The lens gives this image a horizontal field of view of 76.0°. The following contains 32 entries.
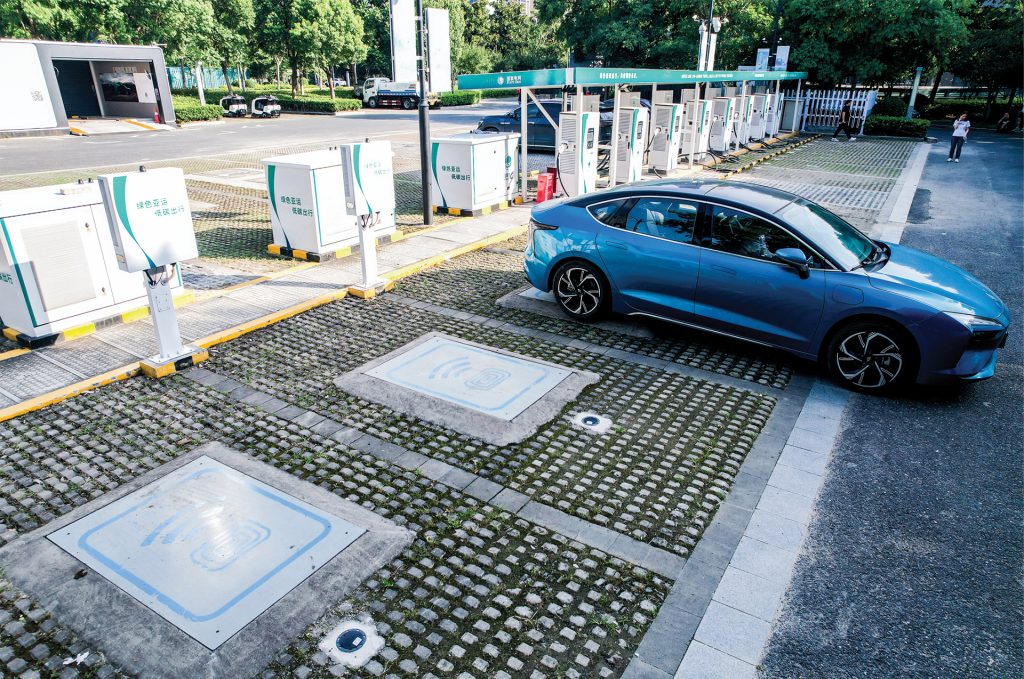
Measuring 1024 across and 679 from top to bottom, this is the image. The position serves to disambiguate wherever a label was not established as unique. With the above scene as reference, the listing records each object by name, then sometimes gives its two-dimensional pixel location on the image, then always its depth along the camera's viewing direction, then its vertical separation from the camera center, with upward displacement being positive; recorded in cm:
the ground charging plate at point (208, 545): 368 -278
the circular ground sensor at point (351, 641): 341 -280
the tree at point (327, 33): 4347 +213
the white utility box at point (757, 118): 2510 -180
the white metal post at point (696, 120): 1948 -148
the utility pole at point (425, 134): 1064 -107
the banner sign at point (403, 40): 1014 +40
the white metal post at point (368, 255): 839 -226
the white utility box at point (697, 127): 1964 -170
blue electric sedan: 584 -193
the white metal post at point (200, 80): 4036 -76
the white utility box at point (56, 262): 642 -186
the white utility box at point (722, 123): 2174 -172
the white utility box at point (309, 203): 941 -185
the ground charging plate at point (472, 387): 558 -276
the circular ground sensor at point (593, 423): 551 -280
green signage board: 1202 -22
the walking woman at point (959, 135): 2136 -203
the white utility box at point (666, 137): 1799 -178
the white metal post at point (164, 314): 617 -219
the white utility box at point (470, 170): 1245 -185
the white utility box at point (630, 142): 1560 -166
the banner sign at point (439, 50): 1084 +27
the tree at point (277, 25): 4353 +260
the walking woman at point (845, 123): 2698 -210
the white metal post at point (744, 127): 2300 -200
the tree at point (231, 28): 4141 +234
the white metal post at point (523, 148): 1310 -158
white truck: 4547 -189
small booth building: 2777 -84
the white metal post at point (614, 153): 1539 -188
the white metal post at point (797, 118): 2947 -210
